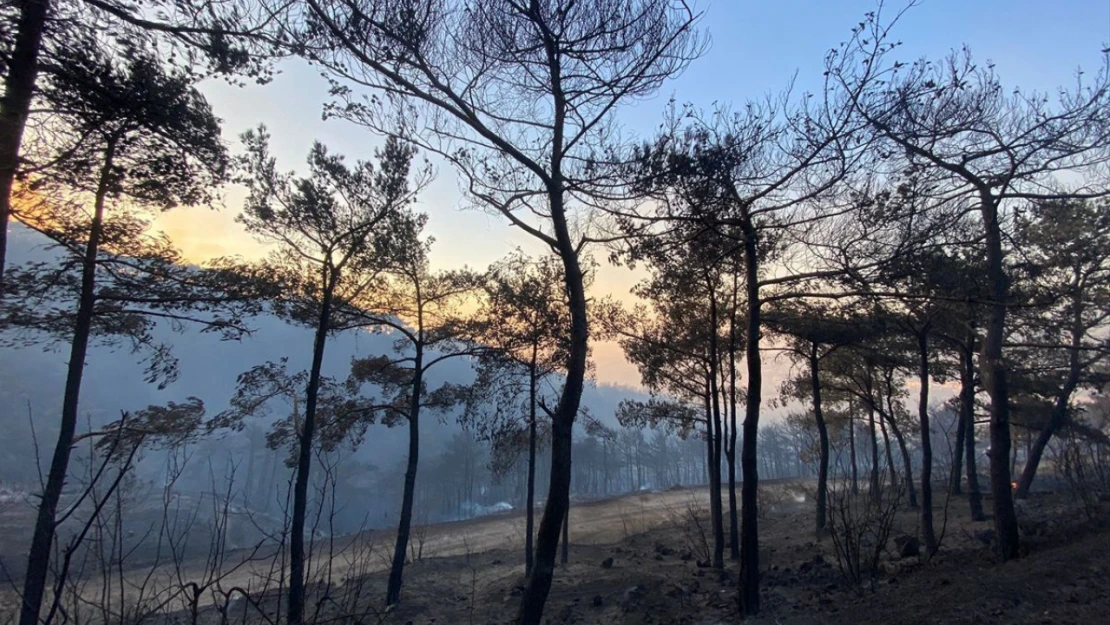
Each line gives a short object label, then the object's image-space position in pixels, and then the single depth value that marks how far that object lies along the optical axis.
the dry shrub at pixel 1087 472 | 10.95
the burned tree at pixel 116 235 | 6.36
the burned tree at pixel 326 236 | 11.11
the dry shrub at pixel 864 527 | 7.83
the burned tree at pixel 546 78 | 6.61
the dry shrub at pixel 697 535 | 14.92
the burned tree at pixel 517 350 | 14.45
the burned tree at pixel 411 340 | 12.95
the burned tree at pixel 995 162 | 8.20
